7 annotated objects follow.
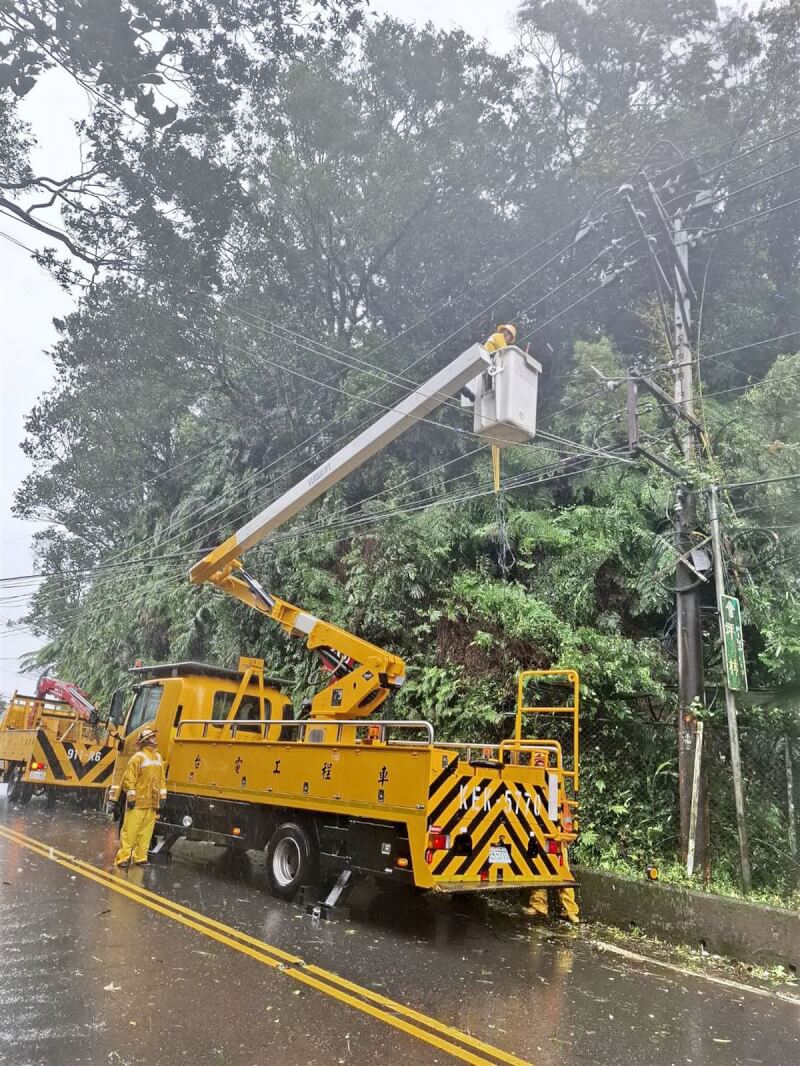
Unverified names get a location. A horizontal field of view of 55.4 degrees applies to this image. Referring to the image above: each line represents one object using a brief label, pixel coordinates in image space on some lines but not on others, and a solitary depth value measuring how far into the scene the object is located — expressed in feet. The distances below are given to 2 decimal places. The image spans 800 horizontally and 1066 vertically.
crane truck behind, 52.75
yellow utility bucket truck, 22.06
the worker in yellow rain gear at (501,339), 24.31
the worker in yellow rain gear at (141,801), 30.81
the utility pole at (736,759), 22.90
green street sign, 23.26
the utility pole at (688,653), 24.43
